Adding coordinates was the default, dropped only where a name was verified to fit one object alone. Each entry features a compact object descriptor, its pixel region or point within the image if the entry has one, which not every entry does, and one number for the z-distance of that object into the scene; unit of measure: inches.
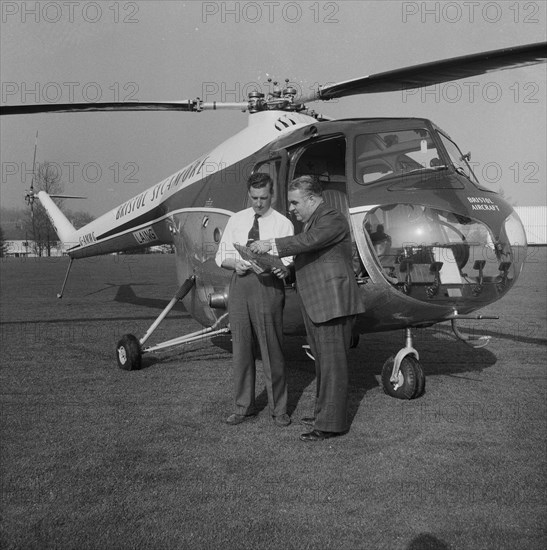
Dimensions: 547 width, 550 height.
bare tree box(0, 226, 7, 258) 3213.6
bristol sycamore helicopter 212.1
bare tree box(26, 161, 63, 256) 2080.5
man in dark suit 182.4
